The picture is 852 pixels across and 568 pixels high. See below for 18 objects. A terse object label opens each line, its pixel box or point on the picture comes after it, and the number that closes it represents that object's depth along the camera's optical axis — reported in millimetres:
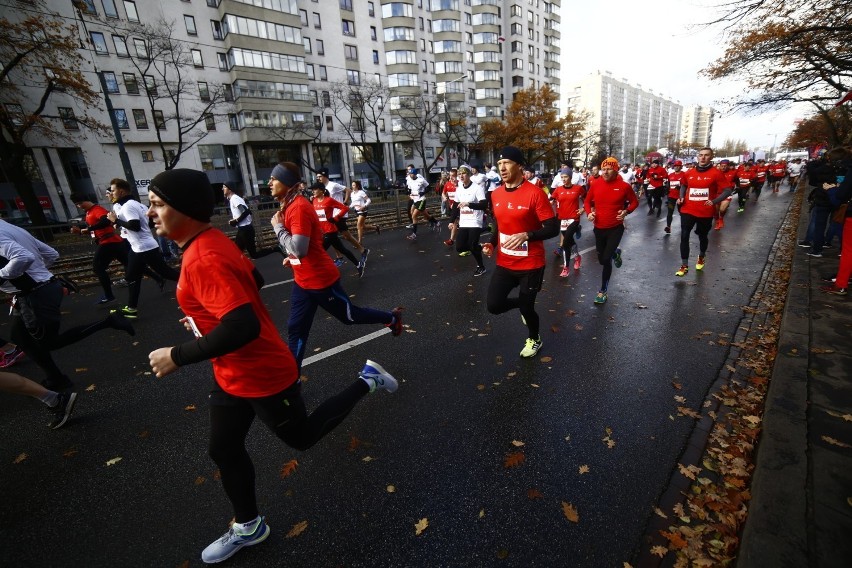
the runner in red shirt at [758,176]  21211
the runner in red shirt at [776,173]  24703
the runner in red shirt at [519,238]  3973
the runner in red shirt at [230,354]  1805
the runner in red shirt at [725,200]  7182
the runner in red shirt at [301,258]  3760
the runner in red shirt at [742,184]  15742
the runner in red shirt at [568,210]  8000
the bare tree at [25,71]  18203
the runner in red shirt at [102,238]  6887
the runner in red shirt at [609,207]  6066
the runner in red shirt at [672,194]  11989
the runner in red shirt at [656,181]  15227
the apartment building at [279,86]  32500
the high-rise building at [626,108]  115812
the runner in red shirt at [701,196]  6844
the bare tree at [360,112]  41988
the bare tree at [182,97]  33094
